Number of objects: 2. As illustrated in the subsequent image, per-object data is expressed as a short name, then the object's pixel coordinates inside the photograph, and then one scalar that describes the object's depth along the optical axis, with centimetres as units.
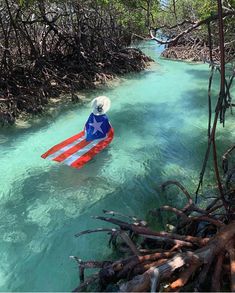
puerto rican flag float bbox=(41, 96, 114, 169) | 321
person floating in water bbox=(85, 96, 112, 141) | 337
